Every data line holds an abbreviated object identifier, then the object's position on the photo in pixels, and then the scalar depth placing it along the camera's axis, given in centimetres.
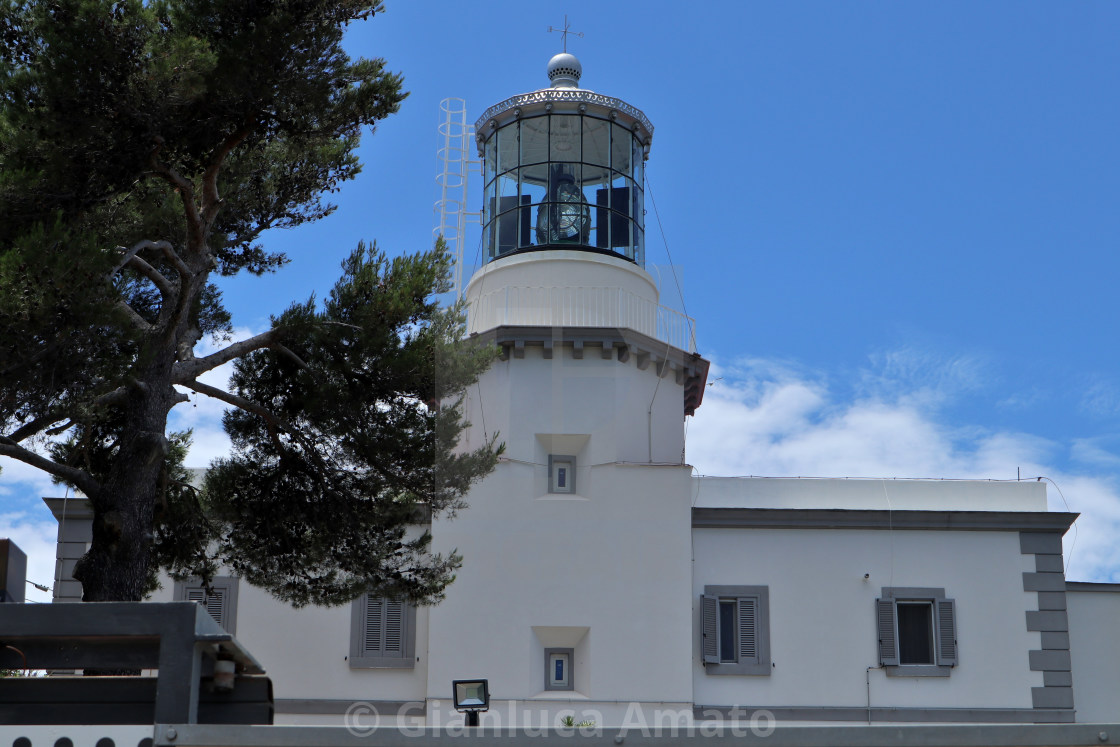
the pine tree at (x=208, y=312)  923
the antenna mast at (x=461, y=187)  2014
